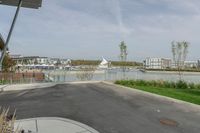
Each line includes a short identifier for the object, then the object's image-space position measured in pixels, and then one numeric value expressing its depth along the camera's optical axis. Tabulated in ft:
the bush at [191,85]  62.89
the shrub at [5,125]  11.56
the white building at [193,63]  332.62
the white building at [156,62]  297.90
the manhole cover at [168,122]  25.97
